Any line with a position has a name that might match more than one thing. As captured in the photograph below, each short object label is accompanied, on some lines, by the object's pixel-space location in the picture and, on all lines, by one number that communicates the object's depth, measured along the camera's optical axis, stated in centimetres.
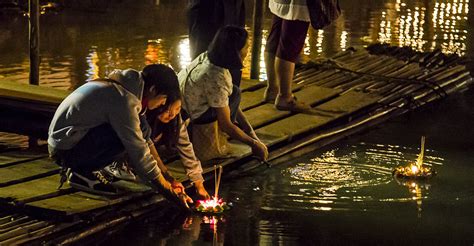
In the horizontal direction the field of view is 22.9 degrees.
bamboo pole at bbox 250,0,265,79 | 1203
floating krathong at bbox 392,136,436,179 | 895
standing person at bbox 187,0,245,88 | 949
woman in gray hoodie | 715
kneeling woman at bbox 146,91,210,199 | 767
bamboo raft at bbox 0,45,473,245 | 703
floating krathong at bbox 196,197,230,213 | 770
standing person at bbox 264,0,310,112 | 1041
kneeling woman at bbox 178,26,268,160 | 827
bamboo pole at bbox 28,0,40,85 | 1015
